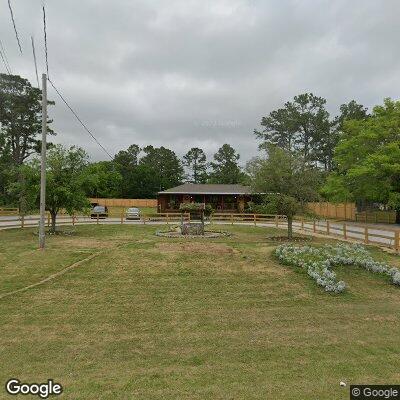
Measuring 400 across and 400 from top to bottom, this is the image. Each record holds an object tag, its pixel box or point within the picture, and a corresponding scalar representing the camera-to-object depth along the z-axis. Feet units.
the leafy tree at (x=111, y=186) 223.57
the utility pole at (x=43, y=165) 51.36
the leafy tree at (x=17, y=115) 158.61
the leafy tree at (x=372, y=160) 111.04
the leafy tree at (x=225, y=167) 261.65
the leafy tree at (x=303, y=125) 213.25
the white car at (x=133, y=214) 116.06
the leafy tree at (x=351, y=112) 196.03
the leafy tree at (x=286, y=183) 72.38
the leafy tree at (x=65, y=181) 76.23
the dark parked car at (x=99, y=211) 119.59
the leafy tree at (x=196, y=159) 324.04
